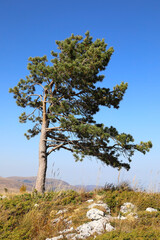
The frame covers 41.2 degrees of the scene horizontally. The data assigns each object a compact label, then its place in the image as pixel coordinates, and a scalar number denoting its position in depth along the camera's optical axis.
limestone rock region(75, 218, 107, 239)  5.55
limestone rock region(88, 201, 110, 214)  7.30
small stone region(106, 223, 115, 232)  5.76
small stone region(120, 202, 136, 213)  7.43
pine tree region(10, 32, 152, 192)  11.13
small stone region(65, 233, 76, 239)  5.46
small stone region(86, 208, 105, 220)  6.43
